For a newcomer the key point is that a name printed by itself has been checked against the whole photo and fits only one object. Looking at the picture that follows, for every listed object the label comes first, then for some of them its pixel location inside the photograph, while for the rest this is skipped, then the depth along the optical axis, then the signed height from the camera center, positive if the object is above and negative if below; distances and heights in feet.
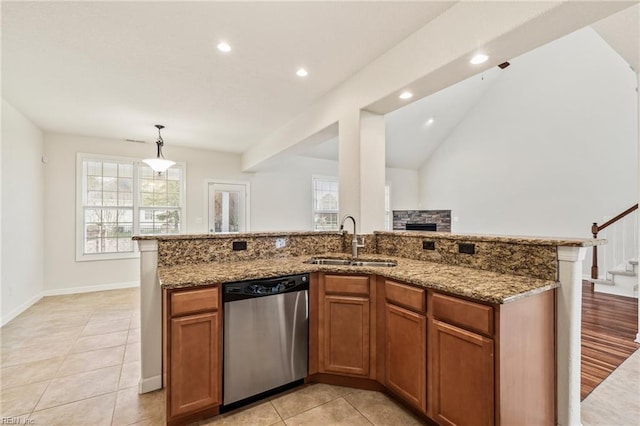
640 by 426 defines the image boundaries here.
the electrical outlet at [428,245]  7.55 -0.86
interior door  19.66 +0.45
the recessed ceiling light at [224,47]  7.74 +4.65
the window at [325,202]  22.44 +0.88
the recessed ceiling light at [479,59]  6.21 +3.47
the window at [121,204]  16.31 +0.59
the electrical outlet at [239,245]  7.86 -0.90
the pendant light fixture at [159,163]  13.36 +2.42
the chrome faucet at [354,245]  8.45 -0.96
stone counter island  4.64 -2.09
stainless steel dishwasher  6.01 -2.77
